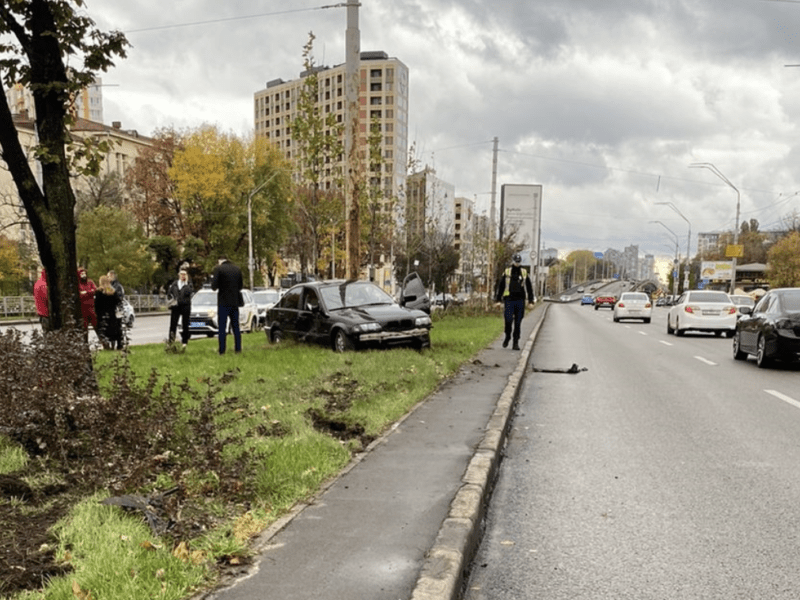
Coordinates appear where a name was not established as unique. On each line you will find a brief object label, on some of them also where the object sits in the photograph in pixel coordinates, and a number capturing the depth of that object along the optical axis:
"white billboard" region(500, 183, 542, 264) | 50.19
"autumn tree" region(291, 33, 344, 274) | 15.63
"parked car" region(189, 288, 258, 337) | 19.28
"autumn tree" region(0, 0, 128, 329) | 5.74
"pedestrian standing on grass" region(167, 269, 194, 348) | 13.98
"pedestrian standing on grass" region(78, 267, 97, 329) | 12.64
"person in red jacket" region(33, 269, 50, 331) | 11.44
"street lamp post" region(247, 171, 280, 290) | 39.56
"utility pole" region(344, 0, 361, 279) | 12.10
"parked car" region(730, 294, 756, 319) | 37.57
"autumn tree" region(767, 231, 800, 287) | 62.16
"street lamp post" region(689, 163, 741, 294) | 43.30
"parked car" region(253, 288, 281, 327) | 22.71
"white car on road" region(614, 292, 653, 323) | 30.89
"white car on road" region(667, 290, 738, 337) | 20.50
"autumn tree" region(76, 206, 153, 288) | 40.53
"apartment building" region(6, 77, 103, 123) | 129.75
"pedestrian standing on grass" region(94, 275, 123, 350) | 13.01
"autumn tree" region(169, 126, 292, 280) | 44.25
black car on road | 11.16
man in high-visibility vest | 13.41
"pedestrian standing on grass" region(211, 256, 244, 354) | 11.39
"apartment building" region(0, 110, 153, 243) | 54.00
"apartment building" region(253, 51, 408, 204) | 110.31
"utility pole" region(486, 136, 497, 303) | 32.53
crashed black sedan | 11.34
